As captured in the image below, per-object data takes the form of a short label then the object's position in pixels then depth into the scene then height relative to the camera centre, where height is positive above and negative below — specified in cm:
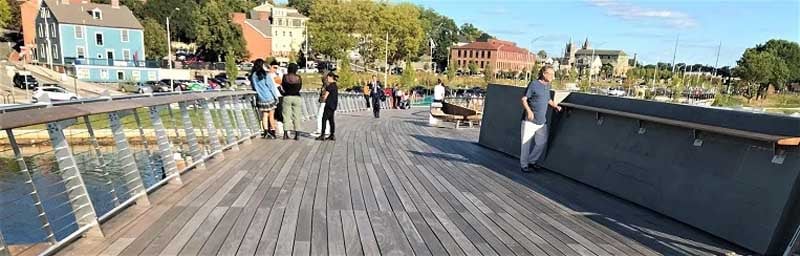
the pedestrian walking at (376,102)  1608 -127
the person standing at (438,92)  1330 -71
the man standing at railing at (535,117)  599 -58
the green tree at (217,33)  6700 +361
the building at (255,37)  8306 +411
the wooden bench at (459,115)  1252 -127
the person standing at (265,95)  847 -65
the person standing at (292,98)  834 -67
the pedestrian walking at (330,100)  851 -67
